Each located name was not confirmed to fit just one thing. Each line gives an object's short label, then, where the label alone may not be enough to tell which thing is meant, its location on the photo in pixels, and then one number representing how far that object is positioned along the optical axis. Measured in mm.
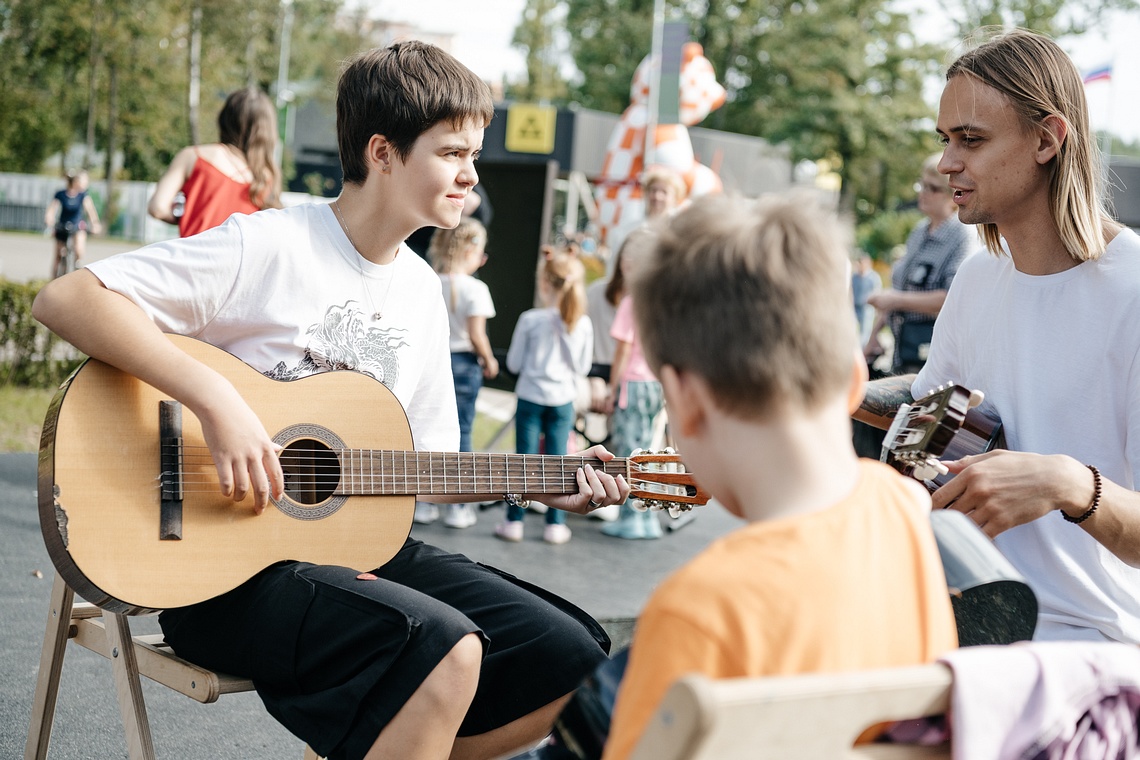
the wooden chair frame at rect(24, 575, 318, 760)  2131
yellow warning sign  16500
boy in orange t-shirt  1141
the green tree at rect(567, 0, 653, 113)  35750
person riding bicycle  15562
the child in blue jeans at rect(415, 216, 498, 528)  6168
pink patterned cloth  1167
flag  10266
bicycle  15695
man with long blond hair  2166
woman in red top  5355
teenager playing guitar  1952
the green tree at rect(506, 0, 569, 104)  46125
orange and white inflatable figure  14555
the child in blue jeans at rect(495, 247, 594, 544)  6332
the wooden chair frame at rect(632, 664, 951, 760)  980
